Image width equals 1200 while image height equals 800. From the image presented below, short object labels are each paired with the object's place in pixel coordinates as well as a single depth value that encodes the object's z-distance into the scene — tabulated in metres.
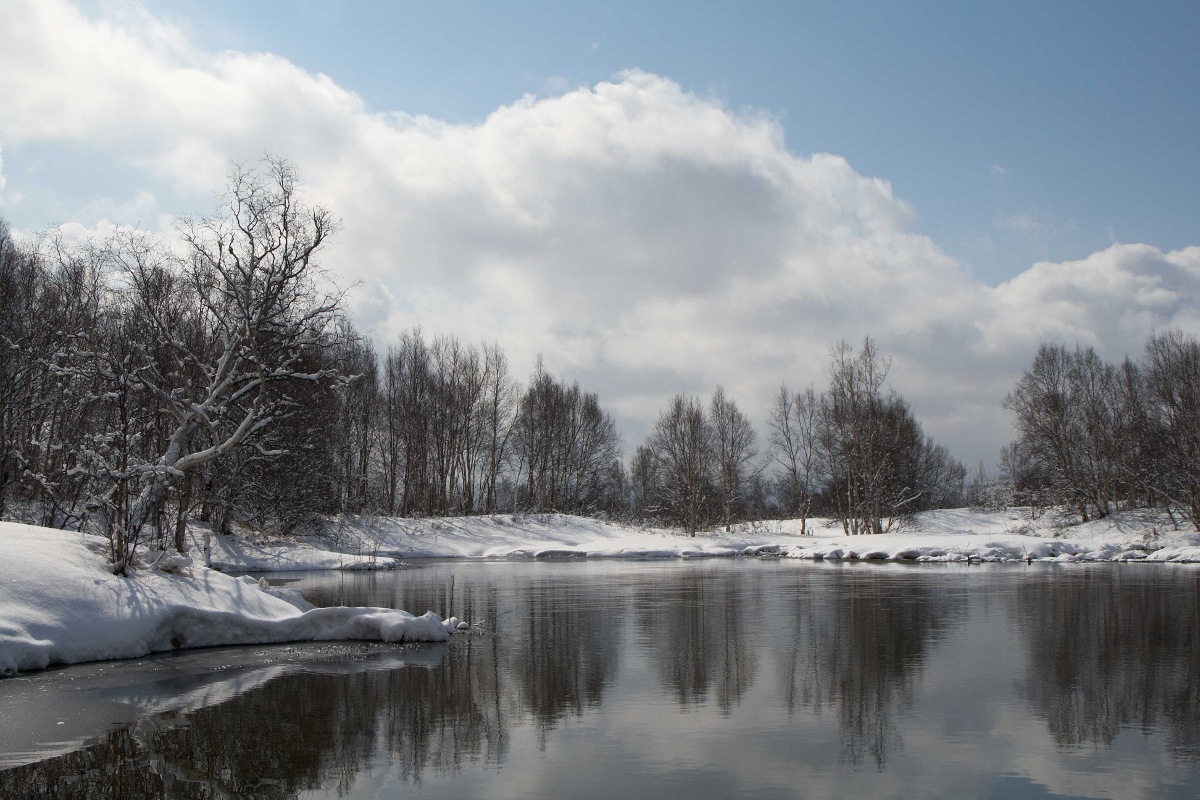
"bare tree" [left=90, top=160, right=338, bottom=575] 20.70
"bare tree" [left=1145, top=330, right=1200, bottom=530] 47.03
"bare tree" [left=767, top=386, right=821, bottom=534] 65.44
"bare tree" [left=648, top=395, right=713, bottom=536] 61.59
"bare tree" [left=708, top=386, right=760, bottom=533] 64.50
